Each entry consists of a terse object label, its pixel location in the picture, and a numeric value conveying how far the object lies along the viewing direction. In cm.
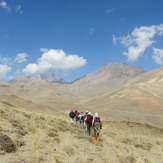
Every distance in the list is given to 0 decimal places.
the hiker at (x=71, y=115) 2541
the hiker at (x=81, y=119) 2475
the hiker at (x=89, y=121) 1817
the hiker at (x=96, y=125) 1657
